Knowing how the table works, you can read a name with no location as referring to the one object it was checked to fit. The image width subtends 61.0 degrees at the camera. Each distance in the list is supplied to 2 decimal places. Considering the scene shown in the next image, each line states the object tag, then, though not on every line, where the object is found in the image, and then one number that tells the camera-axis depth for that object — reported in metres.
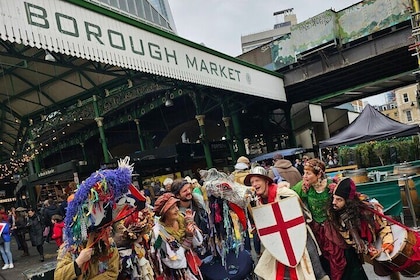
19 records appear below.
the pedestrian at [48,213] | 11.03
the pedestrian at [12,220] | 10.80
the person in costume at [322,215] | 3.48
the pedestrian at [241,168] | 6.48
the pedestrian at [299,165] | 14.68
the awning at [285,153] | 17.61
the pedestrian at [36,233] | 9.82
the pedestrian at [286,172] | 6.99
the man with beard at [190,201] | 3.99
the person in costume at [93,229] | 2.58
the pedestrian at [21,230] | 10.77
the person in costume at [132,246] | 3.00
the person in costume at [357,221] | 3.37
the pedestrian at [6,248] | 8.96
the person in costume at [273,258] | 3.20
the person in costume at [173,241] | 3.40
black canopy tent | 11.27
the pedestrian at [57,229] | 8.05
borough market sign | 6.24
